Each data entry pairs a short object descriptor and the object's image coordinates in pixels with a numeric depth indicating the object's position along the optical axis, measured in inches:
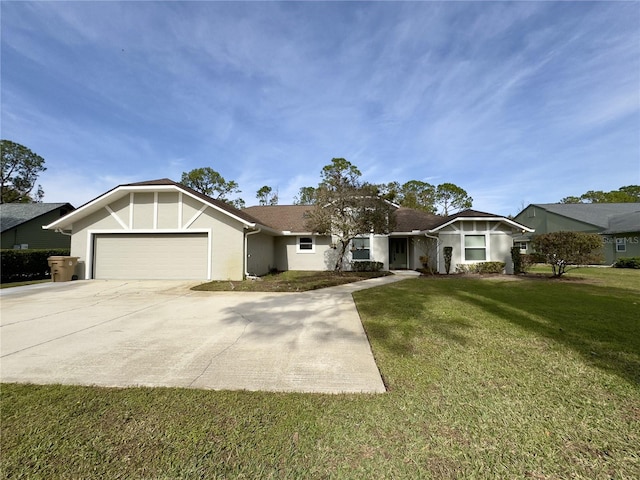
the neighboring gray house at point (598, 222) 844.0
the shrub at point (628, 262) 734.7
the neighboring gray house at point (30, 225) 714.8
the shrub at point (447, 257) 561.3
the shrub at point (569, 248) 432.1
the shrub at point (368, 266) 637.3
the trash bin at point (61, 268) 468.1
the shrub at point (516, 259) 553.0
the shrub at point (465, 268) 572.0
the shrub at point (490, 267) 564.4
